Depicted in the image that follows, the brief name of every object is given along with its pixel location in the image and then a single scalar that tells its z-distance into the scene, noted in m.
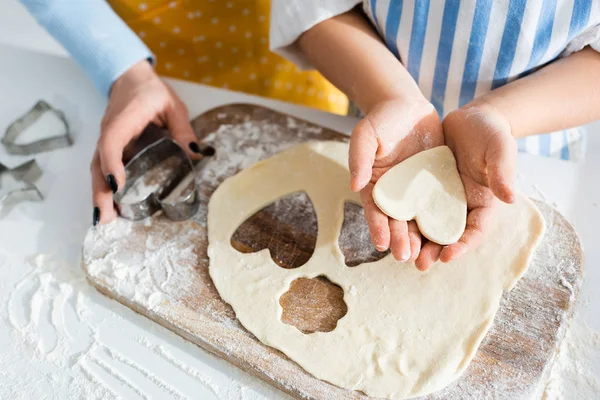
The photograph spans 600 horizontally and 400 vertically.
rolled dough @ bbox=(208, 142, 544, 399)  0.72
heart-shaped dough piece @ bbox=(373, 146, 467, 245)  0.77
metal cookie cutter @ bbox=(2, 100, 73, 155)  1.06
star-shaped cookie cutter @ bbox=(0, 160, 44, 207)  0.99
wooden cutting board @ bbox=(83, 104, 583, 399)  0.72
